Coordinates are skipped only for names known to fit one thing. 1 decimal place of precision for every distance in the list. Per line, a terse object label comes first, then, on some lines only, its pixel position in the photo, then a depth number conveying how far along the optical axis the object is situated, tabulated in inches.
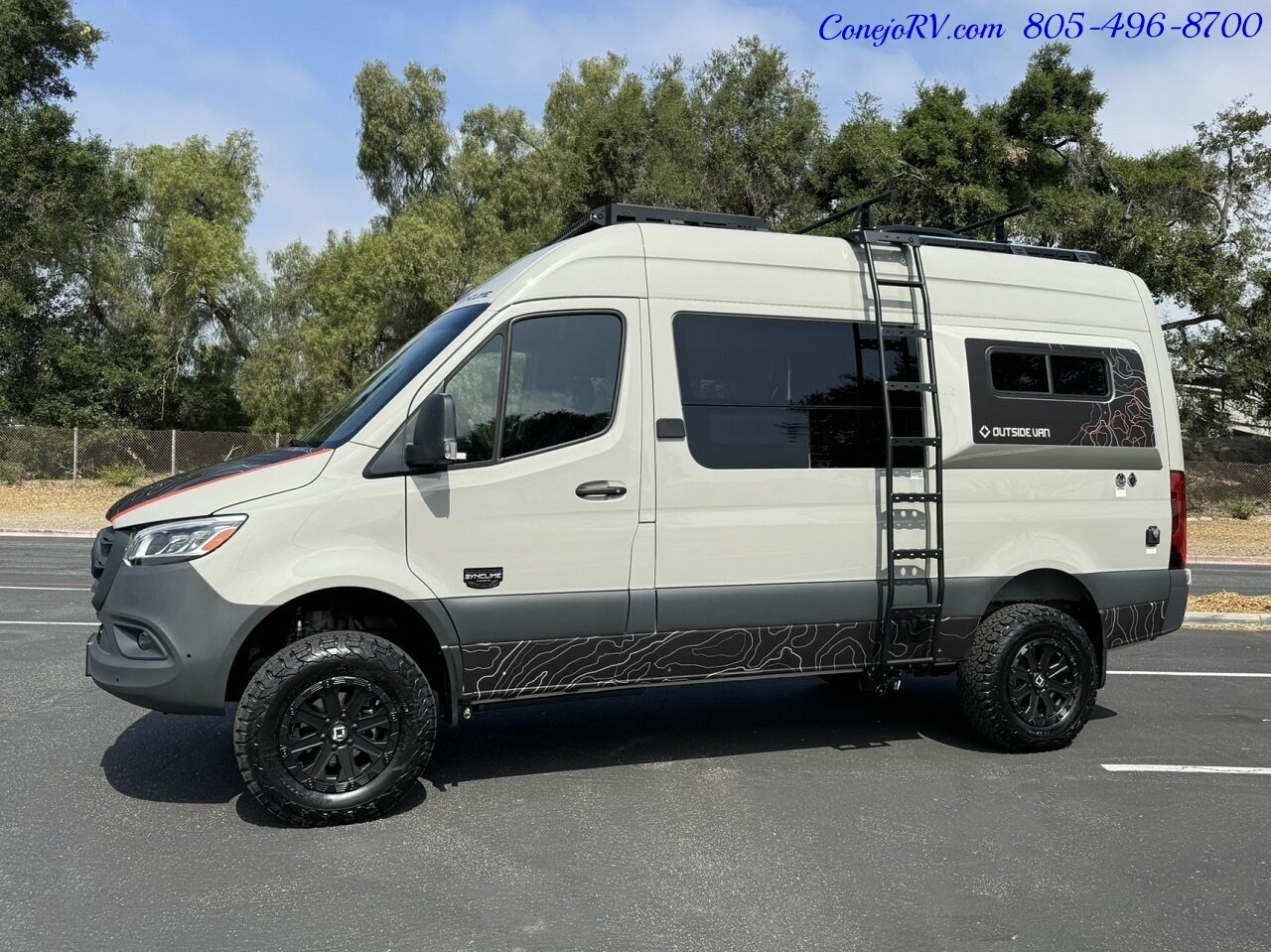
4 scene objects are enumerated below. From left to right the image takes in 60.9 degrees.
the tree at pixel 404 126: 1418.6
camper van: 183.9
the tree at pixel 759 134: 1205.1
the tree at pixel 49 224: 1141.1
